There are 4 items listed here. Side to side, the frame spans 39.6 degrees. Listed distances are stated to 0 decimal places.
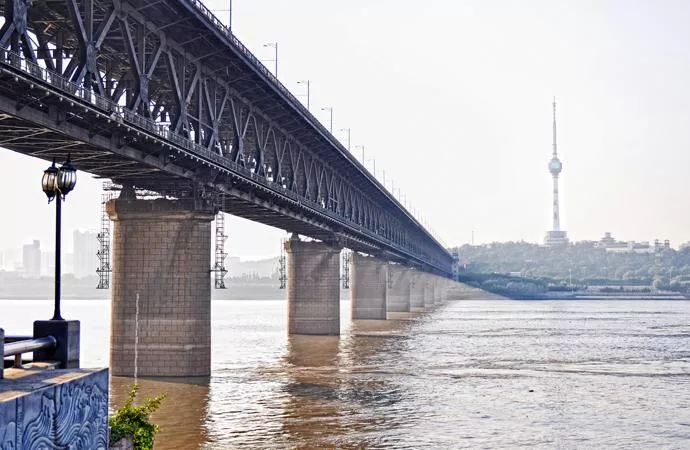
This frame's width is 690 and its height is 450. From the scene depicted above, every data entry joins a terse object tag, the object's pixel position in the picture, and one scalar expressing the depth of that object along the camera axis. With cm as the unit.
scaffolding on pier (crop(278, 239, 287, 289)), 8384
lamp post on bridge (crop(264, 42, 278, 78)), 6194
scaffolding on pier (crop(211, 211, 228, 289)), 5056
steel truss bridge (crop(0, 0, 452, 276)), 3117
